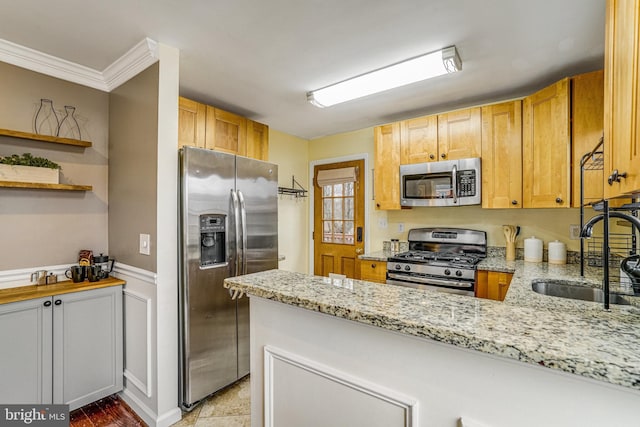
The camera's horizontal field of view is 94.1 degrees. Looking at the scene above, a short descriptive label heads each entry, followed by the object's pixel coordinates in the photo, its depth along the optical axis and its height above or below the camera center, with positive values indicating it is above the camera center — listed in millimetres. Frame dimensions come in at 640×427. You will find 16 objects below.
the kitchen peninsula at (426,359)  601 -377
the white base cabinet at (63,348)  1777 -887
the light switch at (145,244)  1992 -212
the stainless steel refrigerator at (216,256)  2051 -330
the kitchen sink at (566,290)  1833 -501
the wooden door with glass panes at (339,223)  3863 -145
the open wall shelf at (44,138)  1956 +524
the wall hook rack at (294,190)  3950 +310
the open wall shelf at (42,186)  1916 +185
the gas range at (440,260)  2600 -450
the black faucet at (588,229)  1465 -82
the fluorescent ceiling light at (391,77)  2027 +1046
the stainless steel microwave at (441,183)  2791 +292
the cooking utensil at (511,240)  2816 -261
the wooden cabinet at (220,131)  2557 +792
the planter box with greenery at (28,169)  1930 +294
